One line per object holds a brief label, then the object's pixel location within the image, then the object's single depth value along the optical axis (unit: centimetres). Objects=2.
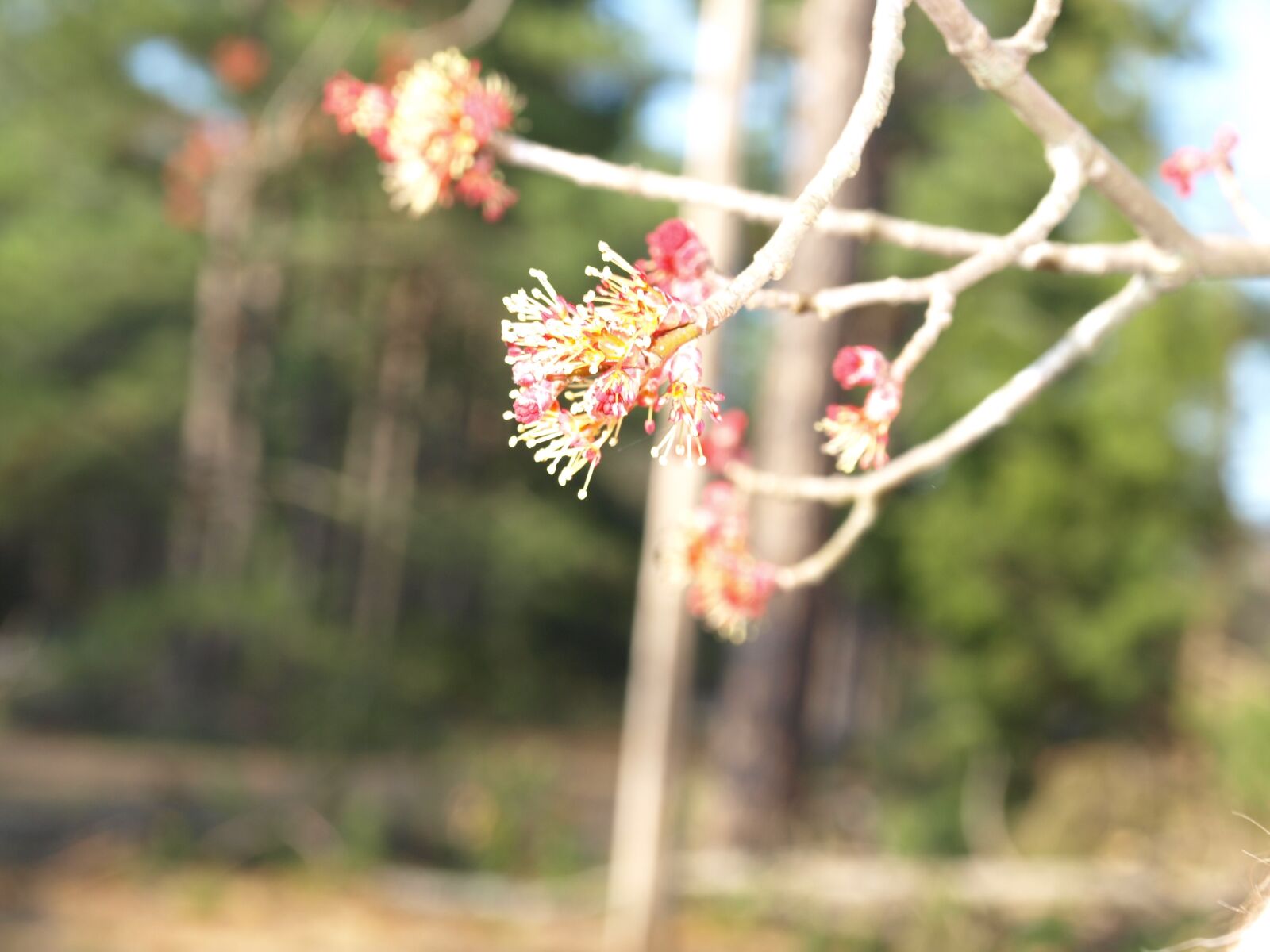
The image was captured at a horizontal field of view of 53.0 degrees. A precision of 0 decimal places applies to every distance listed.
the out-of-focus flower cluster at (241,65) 919
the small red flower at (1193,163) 171
